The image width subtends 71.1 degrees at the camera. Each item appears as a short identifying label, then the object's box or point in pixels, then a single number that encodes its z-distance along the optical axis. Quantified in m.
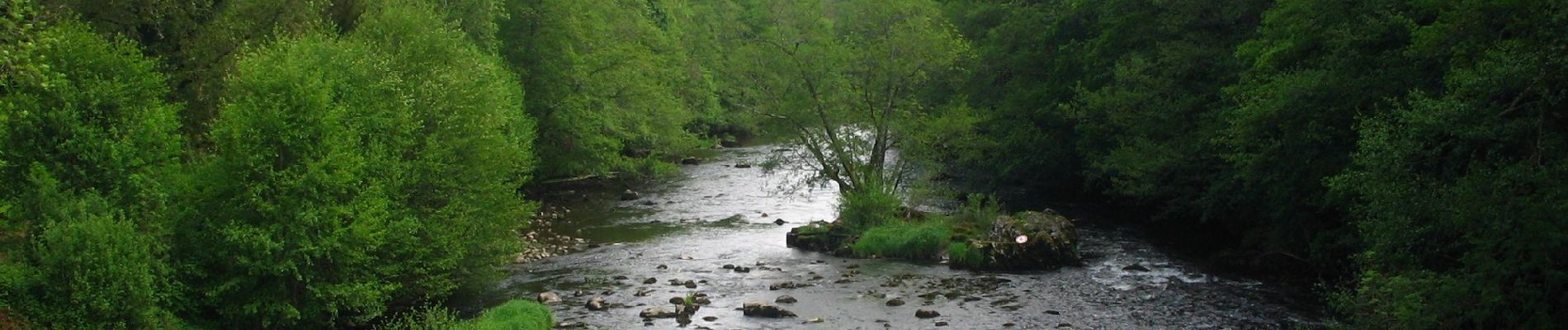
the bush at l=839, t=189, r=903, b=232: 33.53
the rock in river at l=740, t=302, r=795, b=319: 23.72
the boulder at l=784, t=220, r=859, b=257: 33.46
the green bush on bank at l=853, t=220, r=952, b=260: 31.33
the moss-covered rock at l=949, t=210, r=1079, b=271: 29.08
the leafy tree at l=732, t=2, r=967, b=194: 36.56
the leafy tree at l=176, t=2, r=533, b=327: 19.67
